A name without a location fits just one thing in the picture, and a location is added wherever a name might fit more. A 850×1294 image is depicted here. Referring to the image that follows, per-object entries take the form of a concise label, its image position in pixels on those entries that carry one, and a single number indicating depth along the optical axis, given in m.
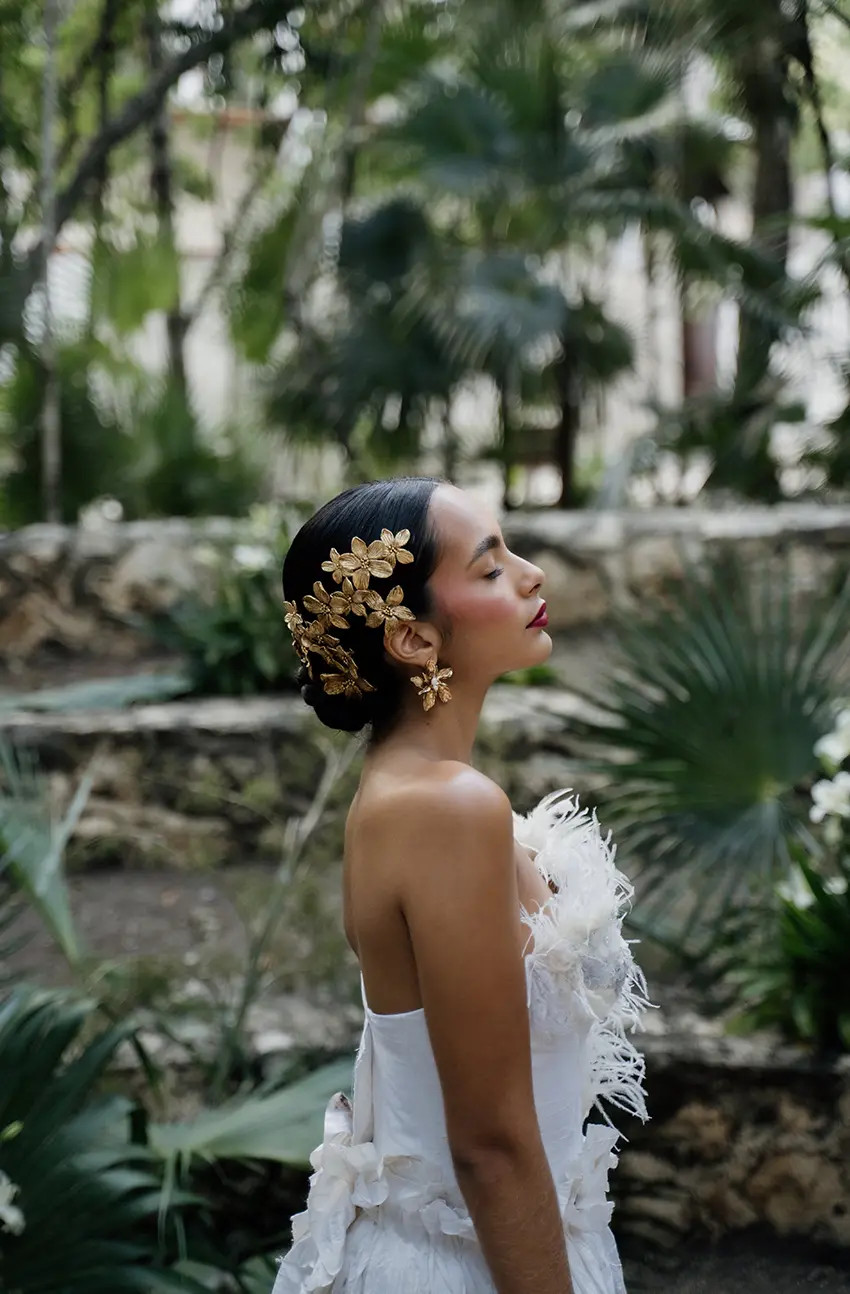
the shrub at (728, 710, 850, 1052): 2.64
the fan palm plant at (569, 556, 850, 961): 2.76
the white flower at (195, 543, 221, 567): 5.40
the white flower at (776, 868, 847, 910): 2.74
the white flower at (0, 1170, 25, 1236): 1.82
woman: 1.17
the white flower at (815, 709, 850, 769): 2.58
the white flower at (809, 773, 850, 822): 2.62
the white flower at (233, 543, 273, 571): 5.12
